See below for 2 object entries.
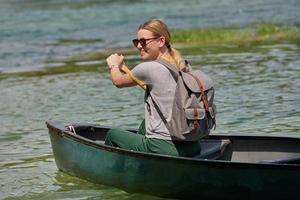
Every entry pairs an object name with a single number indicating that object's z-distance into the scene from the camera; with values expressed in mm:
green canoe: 14969
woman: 16047
